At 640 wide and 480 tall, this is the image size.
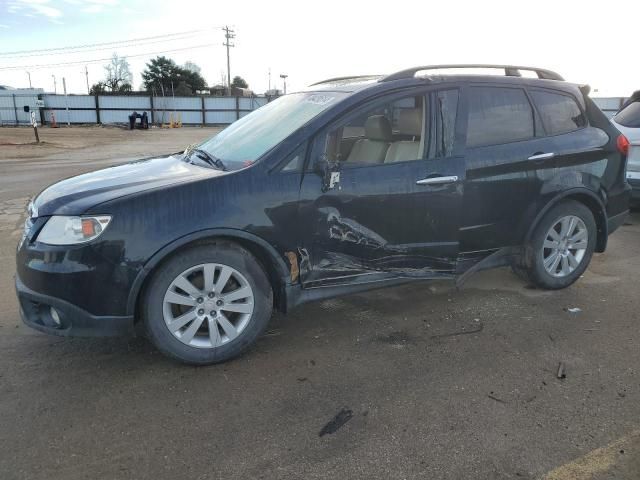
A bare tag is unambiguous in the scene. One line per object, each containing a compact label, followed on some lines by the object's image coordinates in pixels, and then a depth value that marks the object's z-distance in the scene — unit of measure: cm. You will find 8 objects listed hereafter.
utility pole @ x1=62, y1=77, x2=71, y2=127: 4181
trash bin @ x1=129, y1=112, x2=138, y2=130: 3822
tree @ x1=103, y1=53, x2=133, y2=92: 7888
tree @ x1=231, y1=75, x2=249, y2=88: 8722
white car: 688
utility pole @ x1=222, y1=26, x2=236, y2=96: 6844
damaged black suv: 305
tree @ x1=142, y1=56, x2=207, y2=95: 7500
